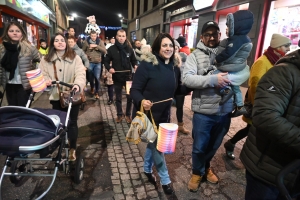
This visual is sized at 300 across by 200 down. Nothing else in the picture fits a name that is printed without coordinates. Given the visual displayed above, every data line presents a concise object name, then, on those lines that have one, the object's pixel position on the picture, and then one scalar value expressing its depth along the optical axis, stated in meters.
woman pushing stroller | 3.03
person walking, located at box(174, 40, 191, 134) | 4.65
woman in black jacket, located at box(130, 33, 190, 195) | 2.45
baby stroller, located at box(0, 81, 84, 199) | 1.83
